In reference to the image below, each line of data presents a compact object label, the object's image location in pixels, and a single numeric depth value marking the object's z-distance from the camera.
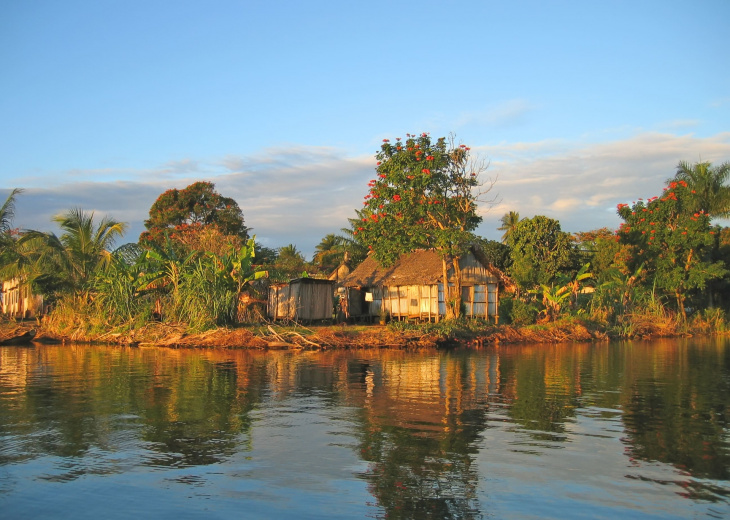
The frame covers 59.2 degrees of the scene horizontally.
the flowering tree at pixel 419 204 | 26.53
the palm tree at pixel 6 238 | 24.52
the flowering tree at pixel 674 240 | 31.14
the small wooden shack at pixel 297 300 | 29.08
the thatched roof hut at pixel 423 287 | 30.52
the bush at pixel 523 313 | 29.36
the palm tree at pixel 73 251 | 26.61
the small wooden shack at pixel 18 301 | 34.66
